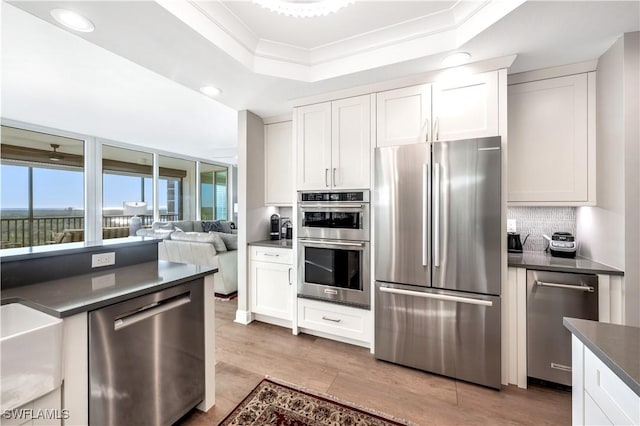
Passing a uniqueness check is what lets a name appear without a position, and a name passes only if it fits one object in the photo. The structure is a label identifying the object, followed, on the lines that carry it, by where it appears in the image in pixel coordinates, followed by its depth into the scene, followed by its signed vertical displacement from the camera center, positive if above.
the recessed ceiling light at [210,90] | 2.50 +1.19
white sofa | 3.90 -0.61
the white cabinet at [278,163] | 3.18 +0.61
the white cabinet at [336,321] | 2.46 -1.08
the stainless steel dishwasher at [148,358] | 1.17 -0.75
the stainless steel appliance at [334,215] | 2.46 -0.03
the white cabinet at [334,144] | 2.46 +0.67
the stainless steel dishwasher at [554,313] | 1.79 -0.72
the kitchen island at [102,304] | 1.08 -0.42
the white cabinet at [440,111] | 2.02 +0.84
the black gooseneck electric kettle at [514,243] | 2.36 -0.29
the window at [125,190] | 5.42 +0.50
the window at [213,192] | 7.66 +0.63
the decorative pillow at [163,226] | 5.83 -0.30
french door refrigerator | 1.93 -0.36
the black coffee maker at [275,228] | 3.41 -0.21
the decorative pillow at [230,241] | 4.19 -0.46
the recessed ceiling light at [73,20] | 1.49 +1.14
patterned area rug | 1.65 -1.32
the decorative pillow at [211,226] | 6.93 -0.36
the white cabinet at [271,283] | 2.85 -0.80
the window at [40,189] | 4.29 +0.43
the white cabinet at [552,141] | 2.01 +0.56
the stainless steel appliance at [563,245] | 2.11 -0.27
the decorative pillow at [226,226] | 7.12 -0.38
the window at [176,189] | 6.54 +0.64
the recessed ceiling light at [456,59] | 1.93 +1.15
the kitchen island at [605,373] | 0.69 -0.48
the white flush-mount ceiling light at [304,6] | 1.57 +1.26
